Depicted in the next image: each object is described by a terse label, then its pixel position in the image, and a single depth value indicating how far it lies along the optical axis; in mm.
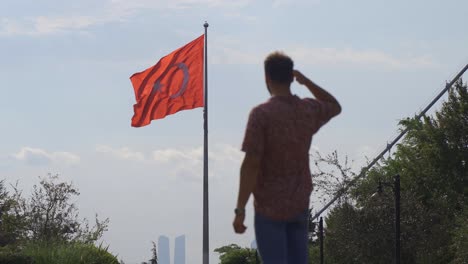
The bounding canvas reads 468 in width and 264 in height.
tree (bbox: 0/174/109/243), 59469
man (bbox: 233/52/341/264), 7355
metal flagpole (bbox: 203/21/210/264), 36969
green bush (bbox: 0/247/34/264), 25875
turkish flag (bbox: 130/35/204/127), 31656
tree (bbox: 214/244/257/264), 75375
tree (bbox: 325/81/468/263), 47312
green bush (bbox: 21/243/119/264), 24750
